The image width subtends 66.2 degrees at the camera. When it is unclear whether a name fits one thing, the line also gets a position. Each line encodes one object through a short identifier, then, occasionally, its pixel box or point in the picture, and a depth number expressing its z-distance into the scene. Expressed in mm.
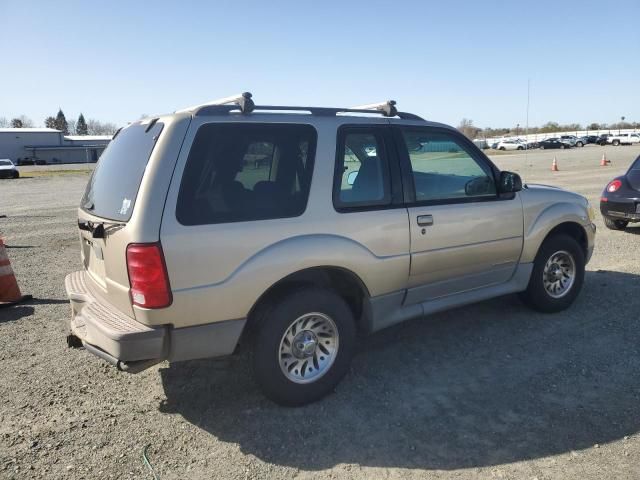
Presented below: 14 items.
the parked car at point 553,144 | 59188
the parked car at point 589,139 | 66688
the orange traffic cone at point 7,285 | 5688
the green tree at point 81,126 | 135625
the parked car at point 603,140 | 64250
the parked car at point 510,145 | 61928
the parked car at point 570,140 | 60047
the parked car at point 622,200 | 8523
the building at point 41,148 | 79688
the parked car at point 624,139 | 62031
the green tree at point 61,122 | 130500
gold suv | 2879
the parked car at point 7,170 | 33991
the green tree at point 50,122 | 130500
